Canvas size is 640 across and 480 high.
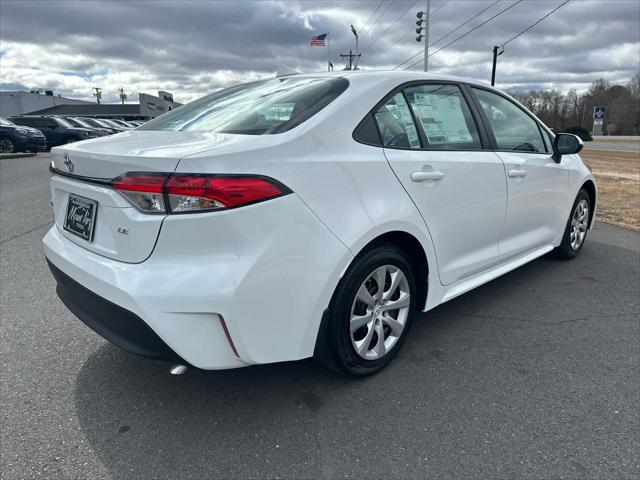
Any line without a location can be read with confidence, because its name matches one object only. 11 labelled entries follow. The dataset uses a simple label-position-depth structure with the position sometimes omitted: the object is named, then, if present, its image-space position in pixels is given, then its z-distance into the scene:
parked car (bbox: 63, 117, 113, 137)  20.51
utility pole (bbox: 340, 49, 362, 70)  46.22
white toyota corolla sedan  1.88
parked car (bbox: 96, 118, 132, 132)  26.02
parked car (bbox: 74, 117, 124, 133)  23.34
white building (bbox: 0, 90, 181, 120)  67.62
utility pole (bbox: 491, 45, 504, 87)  37.33
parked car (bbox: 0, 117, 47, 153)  17.86
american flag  23.94
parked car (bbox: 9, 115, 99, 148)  20.38
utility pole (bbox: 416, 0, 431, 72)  23.62
